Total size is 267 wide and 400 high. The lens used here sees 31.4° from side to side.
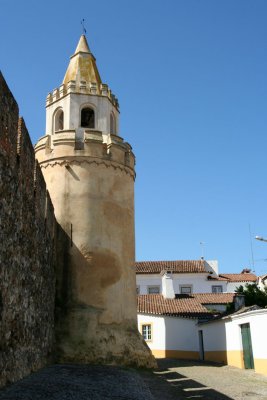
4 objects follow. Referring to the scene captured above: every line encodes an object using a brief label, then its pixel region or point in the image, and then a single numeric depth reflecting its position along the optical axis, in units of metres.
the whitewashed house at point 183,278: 43.53
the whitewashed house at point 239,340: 16.16
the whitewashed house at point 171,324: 26.34
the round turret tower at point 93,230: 14.34
